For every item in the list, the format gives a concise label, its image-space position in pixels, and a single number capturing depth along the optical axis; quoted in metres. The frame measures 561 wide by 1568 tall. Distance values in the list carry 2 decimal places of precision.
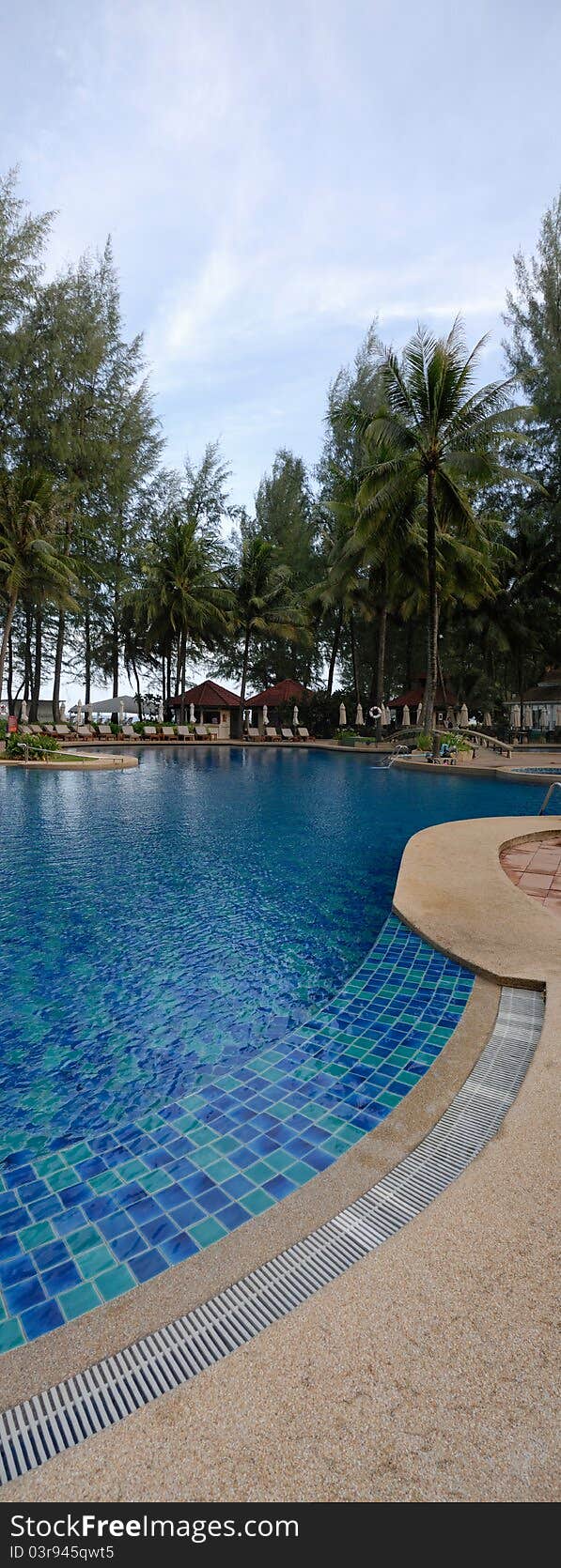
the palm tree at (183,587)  27.72
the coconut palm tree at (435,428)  14.63
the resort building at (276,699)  31.06
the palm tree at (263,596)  28.39
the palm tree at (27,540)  19.44
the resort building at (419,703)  25.70
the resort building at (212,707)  31.09
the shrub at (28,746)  15.62
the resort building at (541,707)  25.66
